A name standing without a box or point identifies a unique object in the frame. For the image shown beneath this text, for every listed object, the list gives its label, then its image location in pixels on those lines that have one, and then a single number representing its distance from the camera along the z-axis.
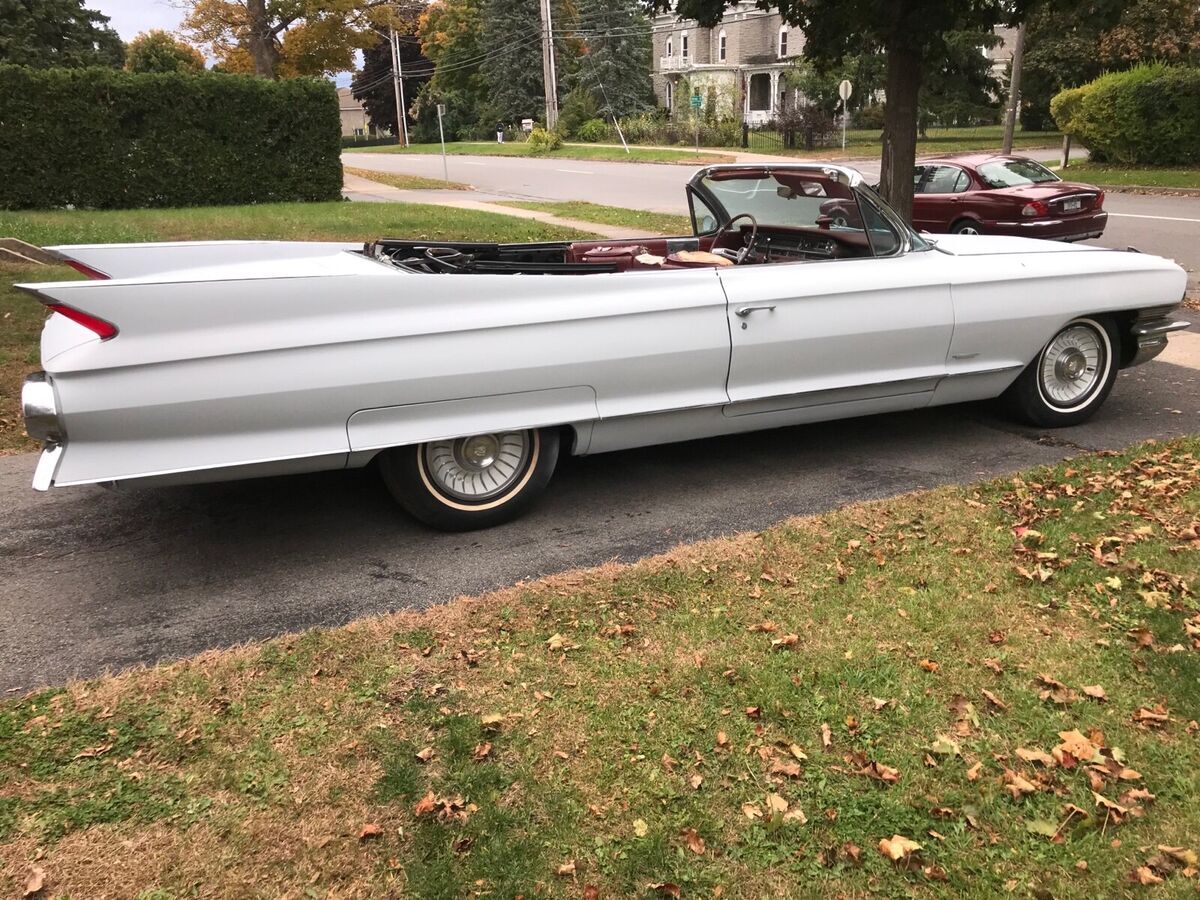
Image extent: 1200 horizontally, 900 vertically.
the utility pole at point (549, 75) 46.75
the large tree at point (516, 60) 64.94
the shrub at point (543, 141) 45.91
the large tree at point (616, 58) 58.66
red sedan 13.02
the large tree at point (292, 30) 27.31
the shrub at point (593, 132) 49.78
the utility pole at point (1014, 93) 26.55
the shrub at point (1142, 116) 25.33
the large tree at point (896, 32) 8.79
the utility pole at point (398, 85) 68.69
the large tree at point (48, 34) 35.97
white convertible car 3.57
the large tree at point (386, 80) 85.06
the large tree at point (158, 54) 43.89
